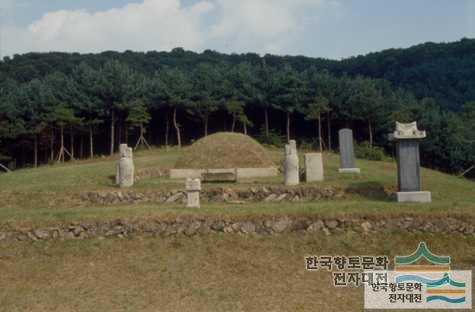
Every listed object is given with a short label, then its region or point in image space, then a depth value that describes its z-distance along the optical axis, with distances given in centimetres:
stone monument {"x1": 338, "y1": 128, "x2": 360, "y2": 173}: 2003
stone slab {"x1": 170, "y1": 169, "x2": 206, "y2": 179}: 2066
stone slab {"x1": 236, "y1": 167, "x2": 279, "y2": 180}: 2017
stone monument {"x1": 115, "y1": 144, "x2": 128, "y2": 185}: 1850
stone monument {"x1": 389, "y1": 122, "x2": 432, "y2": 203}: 1413
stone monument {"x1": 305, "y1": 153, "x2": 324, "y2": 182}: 1806
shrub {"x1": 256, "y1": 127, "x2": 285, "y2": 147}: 3762
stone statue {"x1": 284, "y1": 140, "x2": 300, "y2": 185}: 1708
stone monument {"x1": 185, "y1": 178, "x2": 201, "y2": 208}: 1367
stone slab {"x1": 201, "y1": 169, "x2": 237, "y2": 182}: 1931
